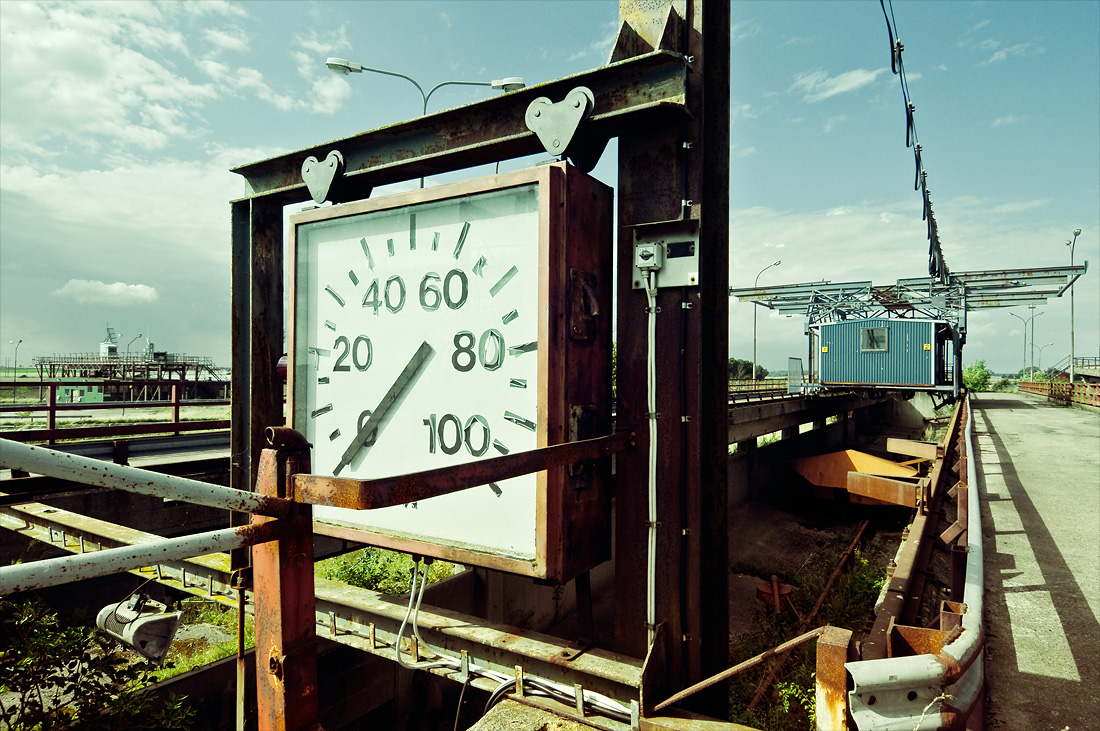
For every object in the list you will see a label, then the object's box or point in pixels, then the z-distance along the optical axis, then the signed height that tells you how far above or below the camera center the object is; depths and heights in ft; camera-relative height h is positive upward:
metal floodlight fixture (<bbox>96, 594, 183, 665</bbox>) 12.01 -5.63
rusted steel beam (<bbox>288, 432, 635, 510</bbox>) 4.80 -1.18
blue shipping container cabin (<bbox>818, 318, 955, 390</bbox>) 79.05 +0.41
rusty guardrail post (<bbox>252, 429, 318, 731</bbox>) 5.08 -2.14
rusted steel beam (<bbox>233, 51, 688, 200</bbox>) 8.99 +4.05
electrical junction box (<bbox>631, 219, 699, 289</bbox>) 9.07 +1.64
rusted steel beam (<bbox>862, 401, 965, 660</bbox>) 5.59 -3.19
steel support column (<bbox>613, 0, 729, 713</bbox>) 9.14 -0.21
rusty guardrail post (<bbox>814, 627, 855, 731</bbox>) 5.12 -2.84
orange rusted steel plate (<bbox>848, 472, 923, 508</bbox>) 14.65 -3.39
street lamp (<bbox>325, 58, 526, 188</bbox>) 41.70 +21.04
